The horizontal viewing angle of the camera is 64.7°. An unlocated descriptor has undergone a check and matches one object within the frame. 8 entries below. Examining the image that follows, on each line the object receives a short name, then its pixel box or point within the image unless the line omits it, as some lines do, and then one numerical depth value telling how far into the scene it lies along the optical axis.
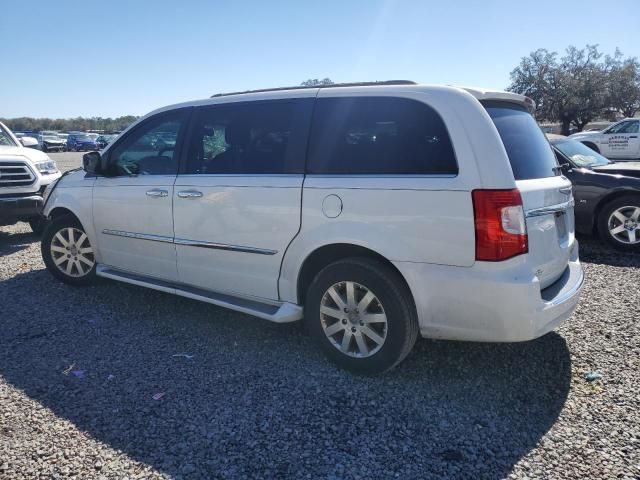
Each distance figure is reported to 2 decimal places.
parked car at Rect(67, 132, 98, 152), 45.56
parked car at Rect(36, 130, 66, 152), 43.09
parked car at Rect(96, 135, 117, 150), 46.42
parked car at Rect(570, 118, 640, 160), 16.88
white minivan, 2.96
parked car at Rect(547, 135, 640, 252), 6.86
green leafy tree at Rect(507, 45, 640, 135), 39.75
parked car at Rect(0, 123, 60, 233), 7.32
